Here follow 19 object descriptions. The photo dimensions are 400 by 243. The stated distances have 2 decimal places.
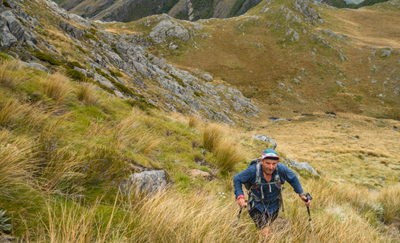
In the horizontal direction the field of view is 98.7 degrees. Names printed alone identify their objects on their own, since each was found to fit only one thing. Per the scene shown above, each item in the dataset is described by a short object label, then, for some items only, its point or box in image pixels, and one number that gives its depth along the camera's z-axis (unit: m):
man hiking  3.34
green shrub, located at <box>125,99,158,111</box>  10.41
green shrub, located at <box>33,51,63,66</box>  10.95
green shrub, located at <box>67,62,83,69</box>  13.75
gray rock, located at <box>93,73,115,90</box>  14.32
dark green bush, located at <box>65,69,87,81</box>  9.74
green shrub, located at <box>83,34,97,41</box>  27.52
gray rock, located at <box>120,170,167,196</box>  3.06
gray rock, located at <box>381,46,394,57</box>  51.03
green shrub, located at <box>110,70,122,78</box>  20.17
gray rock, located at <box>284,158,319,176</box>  10.76
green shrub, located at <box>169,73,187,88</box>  33.73
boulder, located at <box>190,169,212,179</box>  5.29
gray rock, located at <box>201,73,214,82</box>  44.02
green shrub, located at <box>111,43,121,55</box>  30.31
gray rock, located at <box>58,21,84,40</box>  26.16
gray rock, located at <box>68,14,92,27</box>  38.89
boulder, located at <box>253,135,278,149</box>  13.42
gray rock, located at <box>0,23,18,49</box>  9.97
